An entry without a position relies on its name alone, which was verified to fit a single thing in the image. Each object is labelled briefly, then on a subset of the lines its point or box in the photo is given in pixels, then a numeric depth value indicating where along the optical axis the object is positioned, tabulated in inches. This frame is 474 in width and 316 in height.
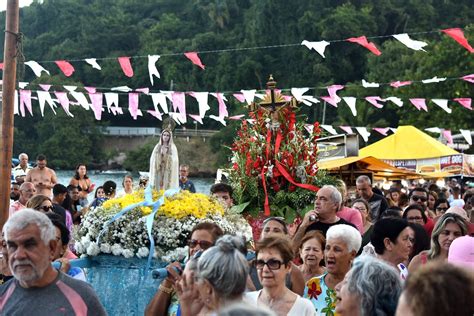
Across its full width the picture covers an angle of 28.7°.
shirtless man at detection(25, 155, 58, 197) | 572.1
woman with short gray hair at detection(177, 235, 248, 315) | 161.9
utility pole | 350.0
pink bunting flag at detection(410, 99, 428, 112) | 884.0
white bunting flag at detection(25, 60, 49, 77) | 674.5
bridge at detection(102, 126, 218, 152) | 2952.8
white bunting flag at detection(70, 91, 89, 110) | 729.6
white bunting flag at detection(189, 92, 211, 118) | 766.1
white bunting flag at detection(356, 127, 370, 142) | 996.7
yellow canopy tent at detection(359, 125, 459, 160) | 1000.9
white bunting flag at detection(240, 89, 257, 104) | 783.7
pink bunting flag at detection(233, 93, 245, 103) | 838.2
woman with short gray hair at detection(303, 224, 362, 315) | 232.1
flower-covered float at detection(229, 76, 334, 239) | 430.0
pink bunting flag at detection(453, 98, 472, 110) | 877.8
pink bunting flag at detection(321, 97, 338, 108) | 851.8
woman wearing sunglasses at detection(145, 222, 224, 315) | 207.9
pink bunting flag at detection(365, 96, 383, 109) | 857.5
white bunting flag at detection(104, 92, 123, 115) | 757.9
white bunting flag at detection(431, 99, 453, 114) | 857.5
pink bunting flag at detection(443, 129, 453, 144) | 1190.0
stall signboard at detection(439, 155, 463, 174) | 1083.6
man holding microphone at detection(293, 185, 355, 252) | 327.0
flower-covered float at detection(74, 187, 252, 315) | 268.4
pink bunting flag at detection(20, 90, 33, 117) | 748.0
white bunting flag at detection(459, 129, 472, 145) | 1063.5
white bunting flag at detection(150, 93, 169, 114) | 786.2
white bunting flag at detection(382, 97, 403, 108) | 861.2
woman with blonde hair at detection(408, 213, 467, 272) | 265.7
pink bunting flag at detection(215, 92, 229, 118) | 822.8
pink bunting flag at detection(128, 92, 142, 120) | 820.0
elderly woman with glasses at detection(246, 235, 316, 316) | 206.4
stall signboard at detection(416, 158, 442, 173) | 1038.8
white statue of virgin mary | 360.8
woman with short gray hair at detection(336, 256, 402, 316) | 154.9
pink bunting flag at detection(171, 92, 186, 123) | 812.6
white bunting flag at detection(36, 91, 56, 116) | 733.9
